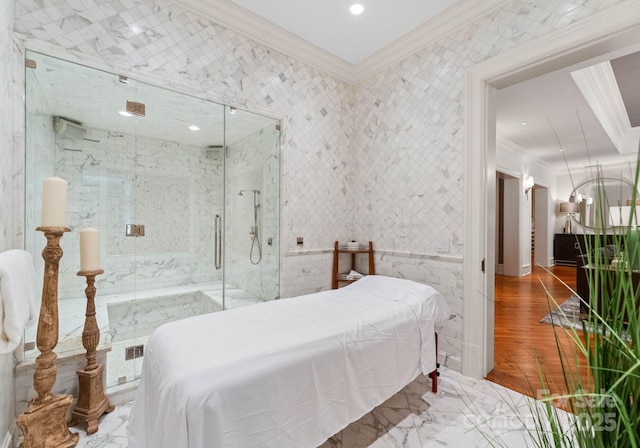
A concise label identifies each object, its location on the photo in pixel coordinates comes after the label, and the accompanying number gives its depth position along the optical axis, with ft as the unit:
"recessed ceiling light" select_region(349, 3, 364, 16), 8.08
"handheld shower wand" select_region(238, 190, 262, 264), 10.51
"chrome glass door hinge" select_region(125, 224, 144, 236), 8.84
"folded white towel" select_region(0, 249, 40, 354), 4.26
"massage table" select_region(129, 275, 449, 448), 3.86
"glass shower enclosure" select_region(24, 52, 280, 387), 7.13
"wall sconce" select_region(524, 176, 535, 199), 22.16
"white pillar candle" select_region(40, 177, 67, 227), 5.41
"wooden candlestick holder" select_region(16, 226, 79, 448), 5.29
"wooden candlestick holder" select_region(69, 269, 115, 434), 6.09
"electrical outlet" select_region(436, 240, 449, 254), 8.65
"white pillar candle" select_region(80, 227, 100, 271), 6.27
